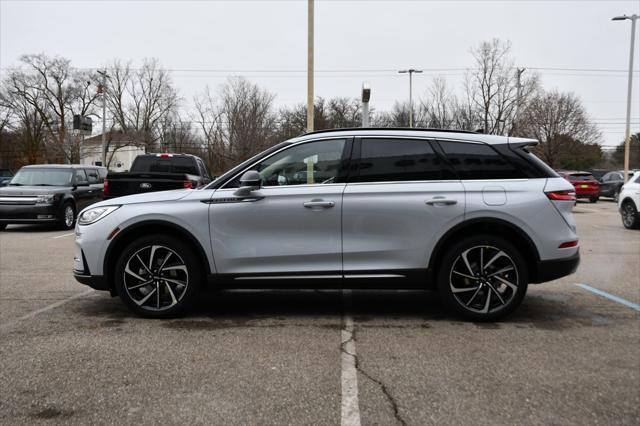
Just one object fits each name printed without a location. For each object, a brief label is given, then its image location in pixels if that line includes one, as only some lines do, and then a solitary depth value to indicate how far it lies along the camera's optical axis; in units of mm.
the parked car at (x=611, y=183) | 28425
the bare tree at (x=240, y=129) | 52438
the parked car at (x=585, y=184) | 26000
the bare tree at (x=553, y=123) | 38750
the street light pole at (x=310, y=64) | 14002
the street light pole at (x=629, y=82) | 28062
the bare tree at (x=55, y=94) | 58000
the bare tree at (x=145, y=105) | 65188
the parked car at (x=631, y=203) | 13281
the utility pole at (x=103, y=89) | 38675
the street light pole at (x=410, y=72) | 41197
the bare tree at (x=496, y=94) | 36375
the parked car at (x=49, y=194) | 13297
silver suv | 4723
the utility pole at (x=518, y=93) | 34950
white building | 61962
